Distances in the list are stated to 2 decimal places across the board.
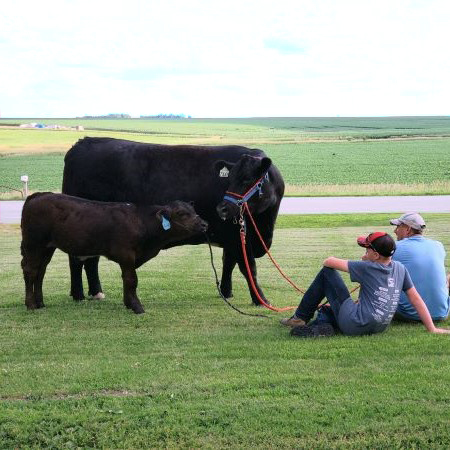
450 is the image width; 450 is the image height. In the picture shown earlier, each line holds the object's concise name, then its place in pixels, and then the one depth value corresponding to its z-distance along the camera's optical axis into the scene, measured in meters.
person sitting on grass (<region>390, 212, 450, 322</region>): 8.06
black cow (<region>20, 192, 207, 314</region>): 9.27
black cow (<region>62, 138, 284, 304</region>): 10.13
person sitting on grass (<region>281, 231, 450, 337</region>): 7.29
